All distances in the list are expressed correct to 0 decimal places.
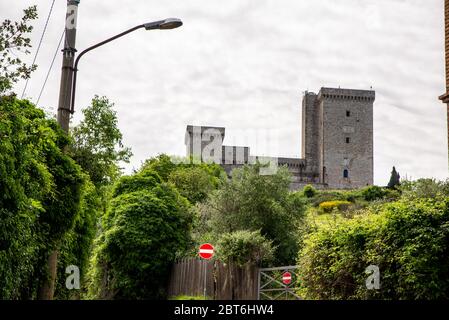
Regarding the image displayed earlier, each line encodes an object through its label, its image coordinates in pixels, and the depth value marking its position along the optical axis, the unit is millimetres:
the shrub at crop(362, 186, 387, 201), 72388
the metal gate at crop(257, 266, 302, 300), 22500
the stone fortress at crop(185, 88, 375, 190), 106750
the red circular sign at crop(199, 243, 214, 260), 21766
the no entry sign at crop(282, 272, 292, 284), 21833
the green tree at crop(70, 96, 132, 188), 17516
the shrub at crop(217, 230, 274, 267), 23375
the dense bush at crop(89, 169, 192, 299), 26828
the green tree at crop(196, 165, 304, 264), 30859
